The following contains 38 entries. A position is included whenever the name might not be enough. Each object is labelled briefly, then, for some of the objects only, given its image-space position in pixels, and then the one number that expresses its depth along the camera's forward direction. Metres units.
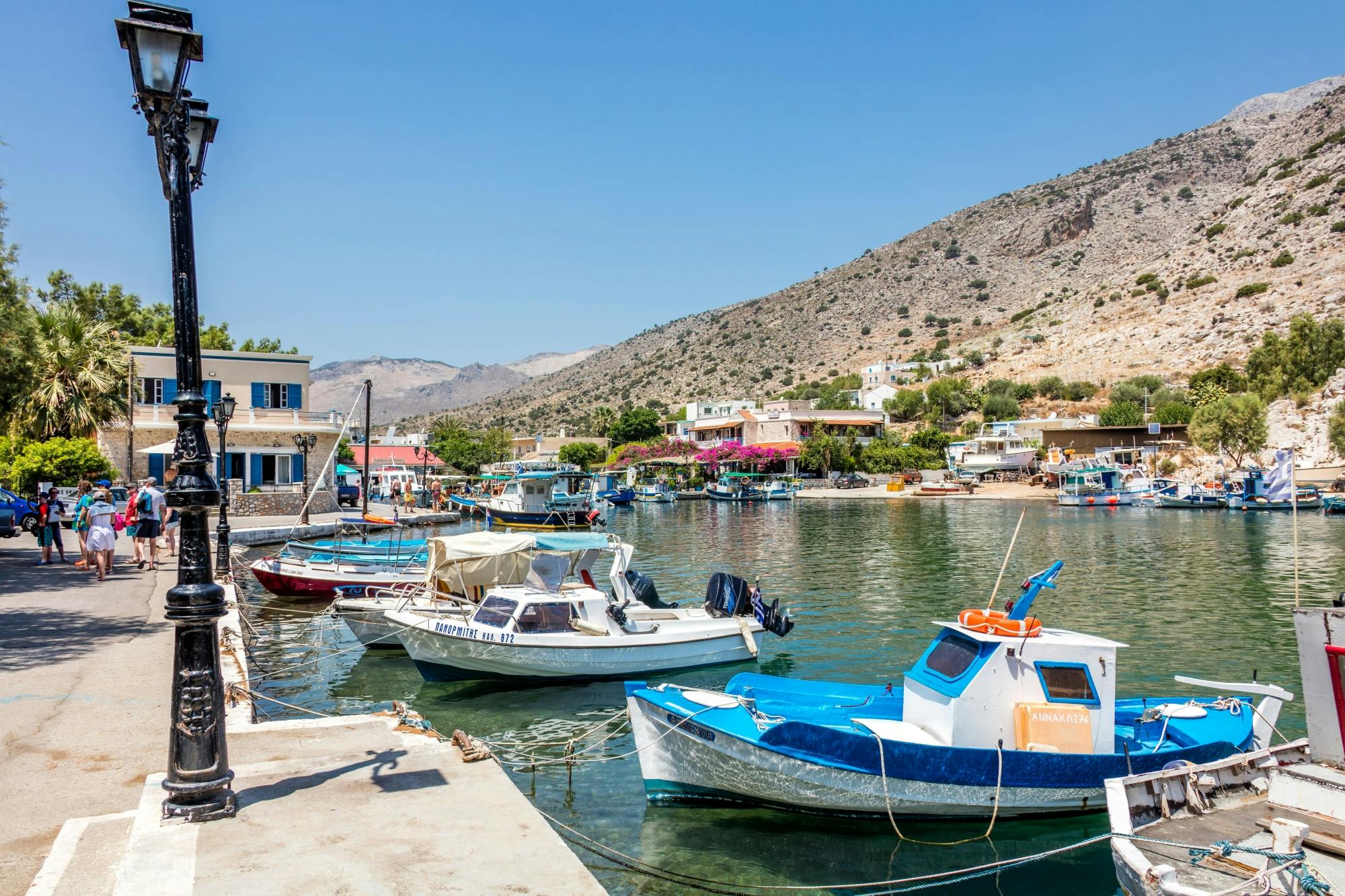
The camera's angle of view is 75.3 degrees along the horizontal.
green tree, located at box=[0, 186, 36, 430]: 18.81
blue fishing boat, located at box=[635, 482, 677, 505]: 80.50
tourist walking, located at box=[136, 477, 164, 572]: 21.20
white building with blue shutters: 43.72
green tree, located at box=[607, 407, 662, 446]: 106.44
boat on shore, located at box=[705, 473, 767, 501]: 79.69
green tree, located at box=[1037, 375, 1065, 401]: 99.81
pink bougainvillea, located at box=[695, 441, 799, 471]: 89.00
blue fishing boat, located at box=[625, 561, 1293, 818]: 9.77
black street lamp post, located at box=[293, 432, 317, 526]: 45.28
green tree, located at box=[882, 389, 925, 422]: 102.31
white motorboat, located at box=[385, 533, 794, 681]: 15.00
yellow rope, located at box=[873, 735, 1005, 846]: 9.65
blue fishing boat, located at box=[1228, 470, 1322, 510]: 58.81
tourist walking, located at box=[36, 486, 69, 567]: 21.86
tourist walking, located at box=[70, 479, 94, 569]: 20.09
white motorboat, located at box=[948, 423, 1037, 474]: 84.19
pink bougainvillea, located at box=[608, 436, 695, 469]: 97.75
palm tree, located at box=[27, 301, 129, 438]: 40.31
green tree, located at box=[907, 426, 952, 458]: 90.69
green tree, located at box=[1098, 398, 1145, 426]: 84.44
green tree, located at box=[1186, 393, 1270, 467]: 66.69
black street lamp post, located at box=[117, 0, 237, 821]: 6.09
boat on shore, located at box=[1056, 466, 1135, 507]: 67.31
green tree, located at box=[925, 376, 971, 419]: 101.19
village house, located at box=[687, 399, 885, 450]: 92.62
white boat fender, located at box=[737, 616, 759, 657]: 17.25
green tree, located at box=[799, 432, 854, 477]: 89.25
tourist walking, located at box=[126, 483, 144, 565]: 22.11
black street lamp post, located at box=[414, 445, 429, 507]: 74.38
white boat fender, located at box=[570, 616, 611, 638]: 15.65
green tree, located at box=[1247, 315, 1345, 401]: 74.50
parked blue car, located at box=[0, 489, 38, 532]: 29.53
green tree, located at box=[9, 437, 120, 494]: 35.22
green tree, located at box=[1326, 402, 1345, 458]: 61.28
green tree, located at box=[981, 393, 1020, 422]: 96.12
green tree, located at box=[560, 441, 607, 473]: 100.62
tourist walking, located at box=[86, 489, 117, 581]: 19.22
